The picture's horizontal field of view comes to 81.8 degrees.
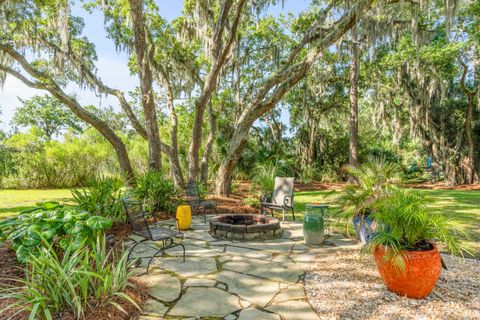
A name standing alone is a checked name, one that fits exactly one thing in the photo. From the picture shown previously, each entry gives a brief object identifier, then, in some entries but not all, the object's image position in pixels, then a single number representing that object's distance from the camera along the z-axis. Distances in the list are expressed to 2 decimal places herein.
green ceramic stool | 4.21
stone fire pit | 4.46
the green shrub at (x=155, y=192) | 6.16
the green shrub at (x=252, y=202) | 7.11
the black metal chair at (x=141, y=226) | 3.51
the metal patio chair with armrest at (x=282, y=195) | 5.80
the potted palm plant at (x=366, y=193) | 3.91
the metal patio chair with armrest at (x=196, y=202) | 6.23
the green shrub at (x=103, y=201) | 4.67
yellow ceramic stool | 5.07
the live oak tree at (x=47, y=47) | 7.66
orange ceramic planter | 2.48
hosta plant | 2.53
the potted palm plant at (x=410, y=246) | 2.48
